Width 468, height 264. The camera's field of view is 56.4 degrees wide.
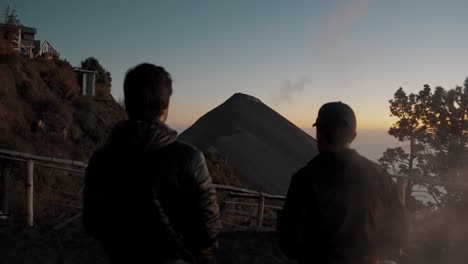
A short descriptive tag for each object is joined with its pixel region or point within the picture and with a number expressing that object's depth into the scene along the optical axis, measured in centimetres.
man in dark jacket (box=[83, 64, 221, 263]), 188
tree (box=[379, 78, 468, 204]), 2459
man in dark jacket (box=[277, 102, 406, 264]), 213
